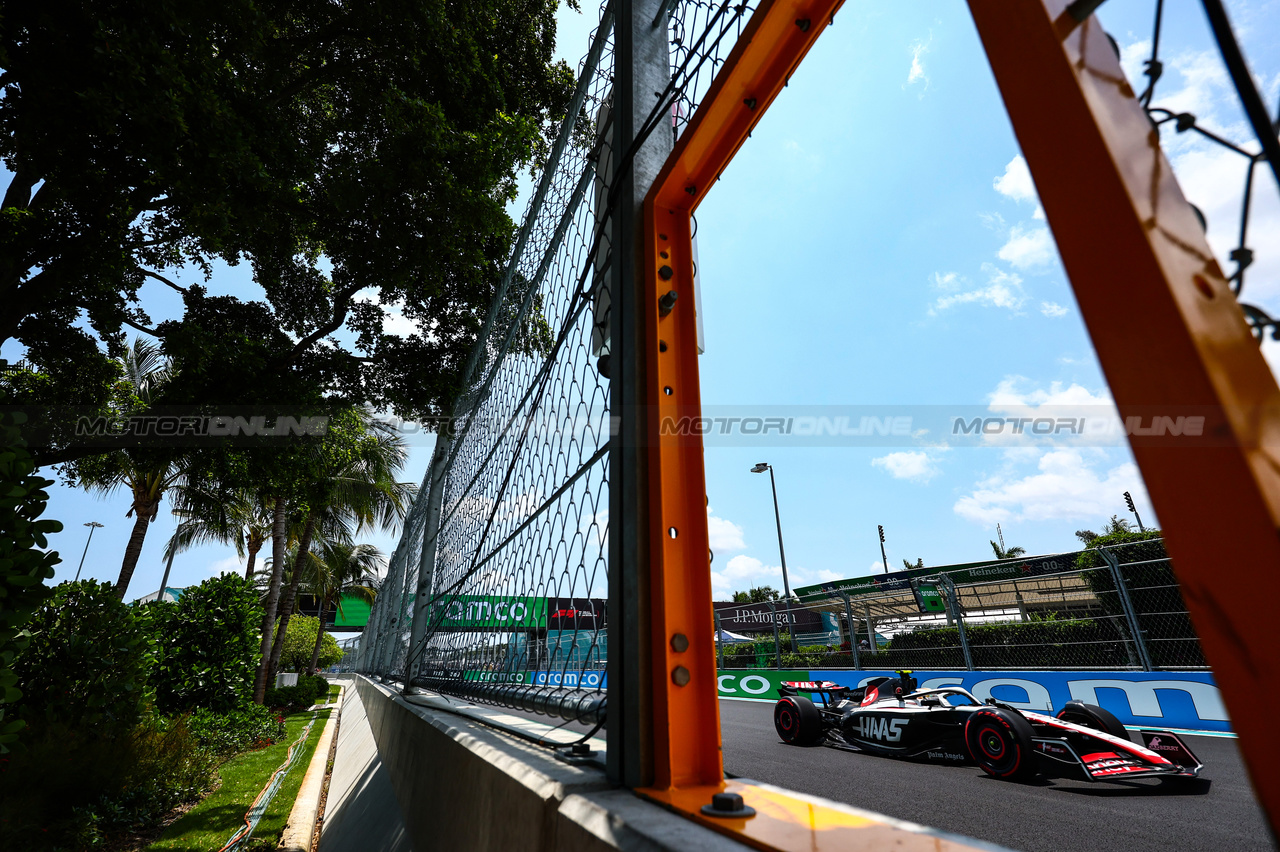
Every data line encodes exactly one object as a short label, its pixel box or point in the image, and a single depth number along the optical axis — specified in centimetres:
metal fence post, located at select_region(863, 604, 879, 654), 1113
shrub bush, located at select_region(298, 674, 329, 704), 2037
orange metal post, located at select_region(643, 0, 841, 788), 122
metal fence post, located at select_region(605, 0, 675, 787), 129
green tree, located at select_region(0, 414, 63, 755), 267
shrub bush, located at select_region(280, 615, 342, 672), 2791
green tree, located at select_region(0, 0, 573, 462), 409
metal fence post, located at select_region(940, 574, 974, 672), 927
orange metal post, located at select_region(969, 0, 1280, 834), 44
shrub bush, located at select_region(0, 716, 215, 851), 414
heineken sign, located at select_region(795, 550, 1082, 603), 957
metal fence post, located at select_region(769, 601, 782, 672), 1241
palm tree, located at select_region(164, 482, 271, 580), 1552
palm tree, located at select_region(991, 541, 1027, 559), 4214
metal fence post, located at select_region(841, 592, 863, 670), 1099
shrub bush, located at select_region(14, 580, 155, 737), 526
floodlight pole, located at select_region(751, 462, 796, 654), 1864
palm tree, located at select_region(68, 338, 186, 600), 1228
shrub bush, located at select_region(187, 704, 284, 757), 865
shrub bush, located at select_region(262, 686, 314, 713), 1808
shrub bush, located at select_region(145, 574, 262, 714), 929
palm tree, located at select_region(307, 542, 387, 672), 2883
